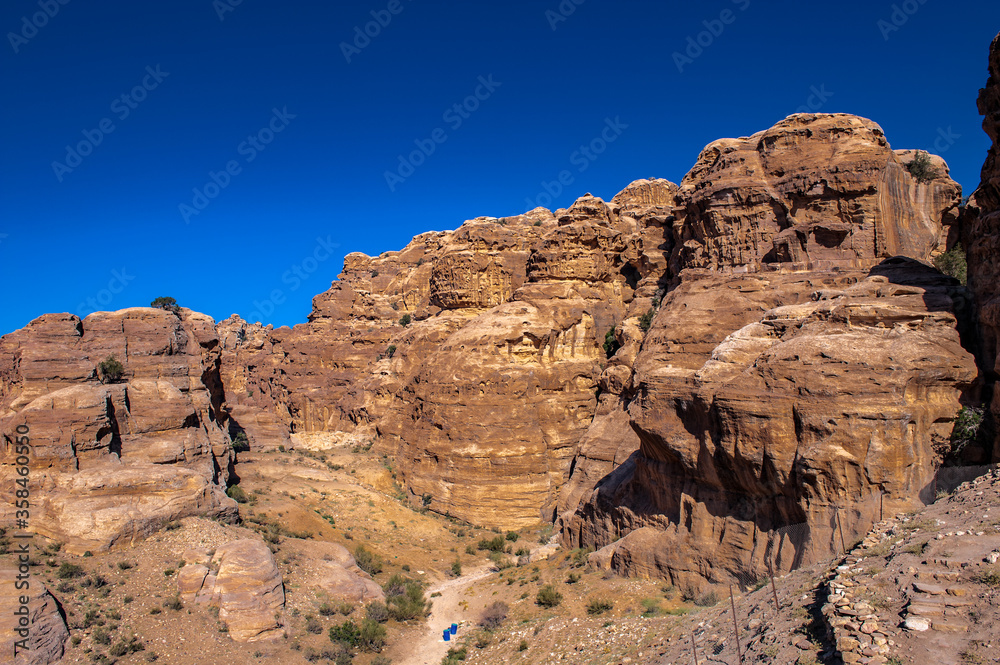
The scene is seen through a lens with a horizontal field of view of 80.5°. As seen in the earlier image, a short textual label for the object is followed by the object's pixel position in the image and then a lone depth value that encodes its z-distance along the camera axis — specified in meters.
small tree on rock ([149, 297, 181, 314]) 49.71
